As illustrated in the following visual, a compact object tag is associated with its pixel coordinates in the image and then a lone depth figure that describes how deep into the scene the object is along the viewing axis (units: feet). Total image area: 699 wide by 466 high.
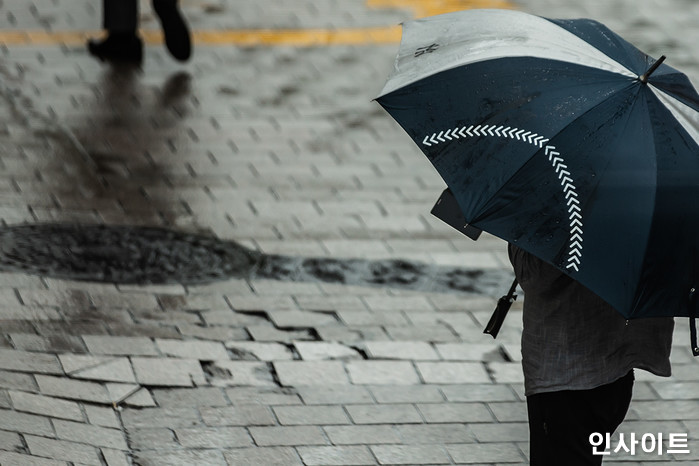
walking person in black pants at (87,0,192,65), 62.85
